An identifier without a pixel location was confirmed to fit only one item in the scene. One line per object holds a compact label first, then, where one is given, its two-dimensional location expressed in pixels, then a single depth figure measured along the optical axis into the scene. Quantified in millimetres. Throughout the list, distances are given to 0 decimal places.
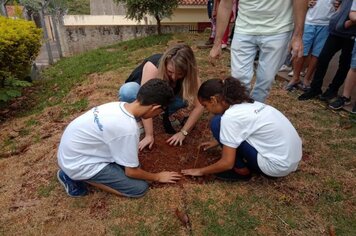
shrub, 4398
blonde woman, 2498
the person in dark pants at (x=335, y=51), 3540
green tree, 7941
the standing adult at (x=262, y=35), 2508
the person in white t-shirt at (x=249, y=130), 2094
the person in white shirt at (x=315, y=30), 3910
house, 11828
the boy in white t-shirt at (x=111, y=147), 1981
